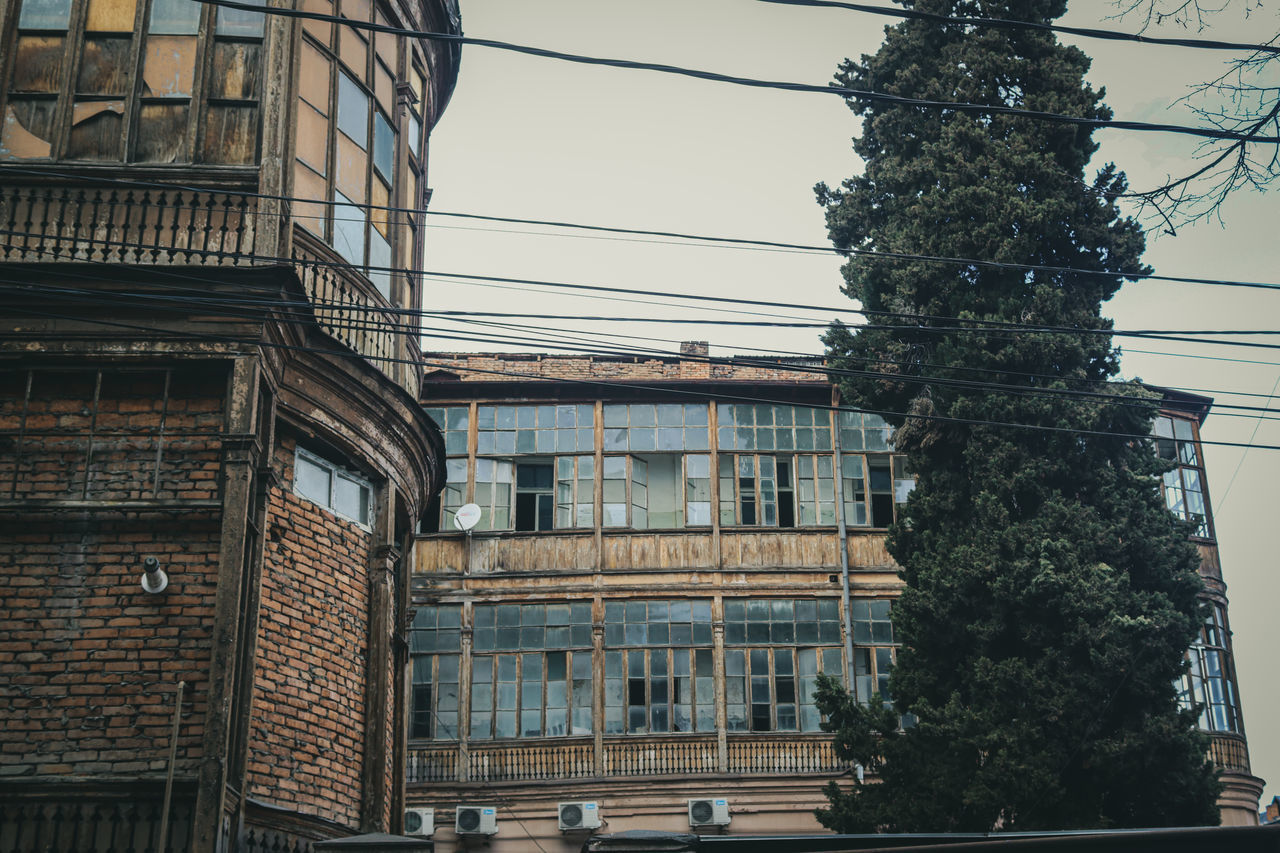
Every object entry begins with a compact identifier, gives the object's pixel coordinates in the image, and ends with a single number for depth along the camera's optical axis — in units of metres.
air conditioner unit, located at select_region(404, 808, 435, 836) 24.03
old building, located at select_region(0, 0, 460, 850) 11.48
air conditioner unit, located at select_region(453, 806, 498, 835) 24.11
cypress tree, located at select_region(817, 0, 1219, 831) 17.28
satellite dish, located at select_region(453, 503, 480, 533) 25.48
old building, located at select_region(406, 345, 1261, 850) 24.59
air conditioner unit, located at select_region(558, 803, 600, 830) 24.09
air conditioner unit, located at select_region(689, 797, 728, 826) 24.05
